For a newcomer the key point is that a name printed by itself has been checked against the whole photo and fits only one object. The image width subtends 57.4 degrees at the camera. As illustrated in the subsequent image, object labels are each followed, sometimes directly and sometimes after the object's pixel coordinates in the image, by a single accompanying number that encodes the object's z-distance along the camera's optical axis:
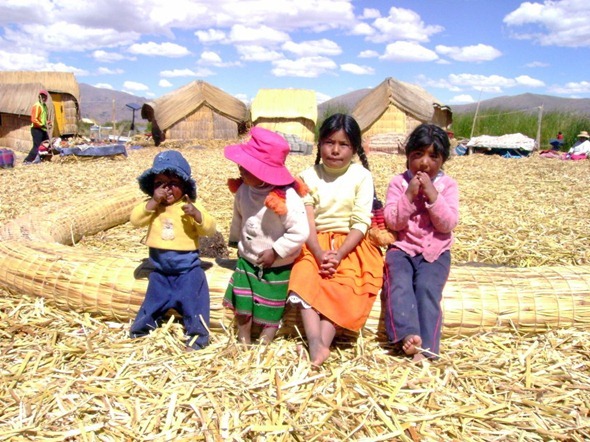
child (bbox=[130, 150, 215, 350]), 2.63
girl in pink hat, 2.50
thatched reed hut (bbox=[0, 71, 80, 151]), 16.86
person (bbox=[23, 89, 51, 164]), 11.13
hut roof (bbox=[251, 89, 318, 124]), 17.97
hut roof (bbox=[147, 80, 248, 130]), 17.45
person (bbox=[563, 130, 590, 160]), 12.98
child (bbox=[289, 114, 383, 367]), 2.48
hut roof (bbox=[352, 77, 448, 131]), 16.56
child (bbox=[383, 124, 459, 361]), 2.50
